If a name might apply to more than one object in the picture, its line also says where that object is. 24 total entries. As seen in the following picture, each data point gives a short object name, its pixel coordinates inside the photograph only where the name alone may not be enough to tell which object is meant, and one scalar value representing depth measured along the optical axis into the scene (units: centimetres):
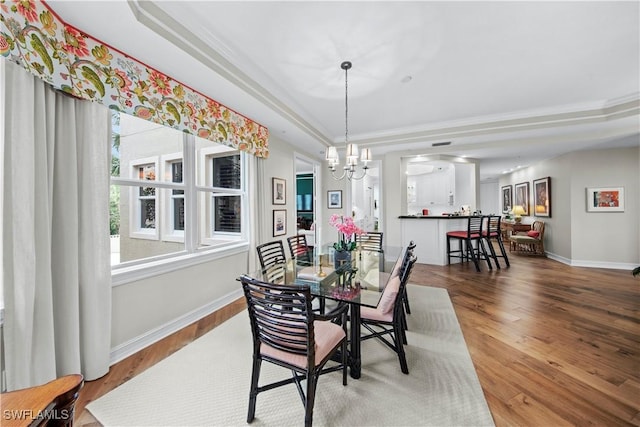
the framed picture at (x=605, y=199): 478
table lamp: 727
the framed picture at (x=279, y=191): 416
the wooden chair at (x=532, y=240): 598
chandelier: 263
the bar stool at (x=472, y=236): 472
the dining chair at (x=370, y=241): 363
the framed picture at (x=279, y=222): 418
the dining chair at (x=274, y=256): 283
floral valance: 142
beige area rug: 149
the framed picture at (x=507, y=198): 850
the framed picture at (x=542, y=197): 593
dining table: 178
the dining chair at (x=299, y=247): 307
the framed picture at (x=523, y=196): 713
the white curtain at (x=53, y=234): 144
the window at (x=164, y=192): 241
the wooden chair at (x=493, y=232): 492
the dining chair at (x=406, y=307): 282
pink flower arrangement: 244
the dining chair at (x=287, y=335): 127
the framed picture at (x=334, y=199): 605
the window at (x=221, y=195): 337
